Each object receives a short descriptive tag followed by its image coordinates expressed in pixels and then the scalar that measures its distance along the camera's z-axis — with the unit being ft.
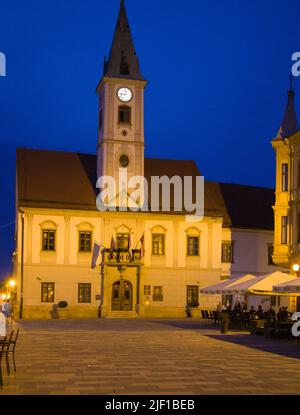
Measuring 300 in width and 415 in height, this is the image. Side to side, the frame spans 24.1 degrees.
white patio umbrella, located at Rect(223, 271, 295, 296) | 96.07
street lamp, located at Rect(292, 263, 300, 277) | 102.19
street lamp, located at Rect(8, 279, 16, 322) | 157.85
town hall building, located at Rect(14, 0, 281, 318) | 159.84
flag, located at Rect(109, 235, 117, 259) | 162.50
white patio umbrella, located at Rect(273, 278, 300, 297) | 83.00
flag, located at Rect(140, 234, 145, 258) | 163.51
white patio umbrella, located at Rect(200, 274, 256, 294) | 114.01
